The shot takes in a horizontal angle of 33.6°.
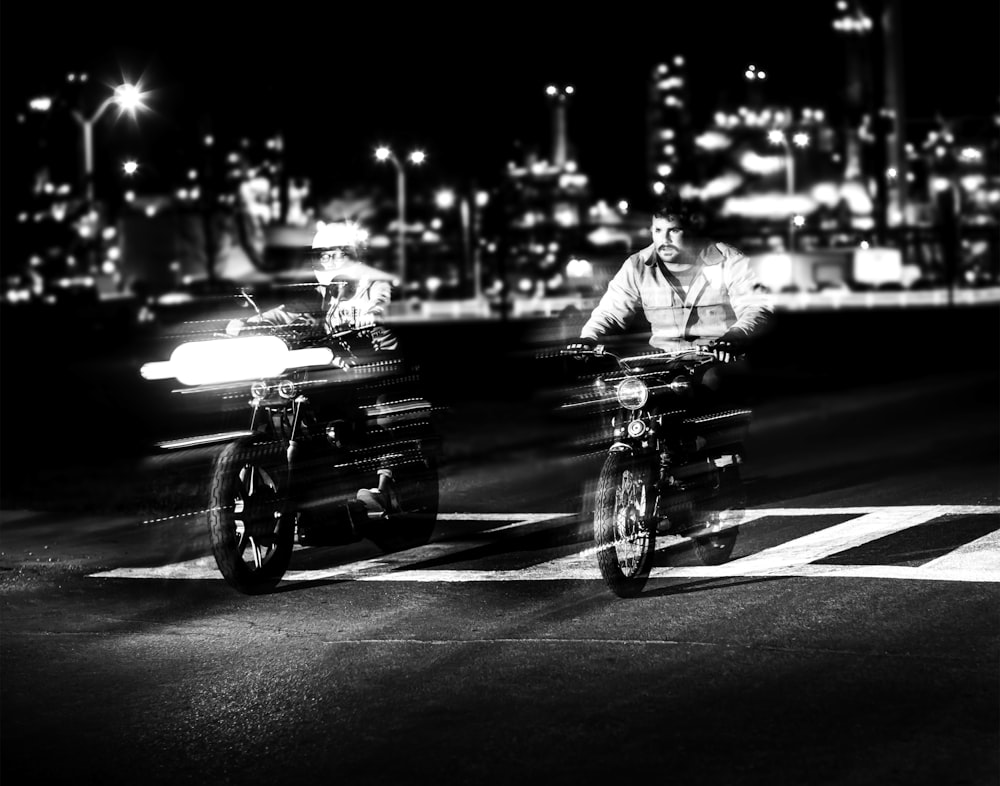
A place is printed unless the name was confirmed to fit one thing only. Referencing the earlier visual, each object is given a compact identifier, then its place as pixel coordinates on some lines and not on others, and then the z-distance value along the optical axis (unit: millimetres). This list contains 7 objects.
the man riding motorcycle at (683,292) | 8930
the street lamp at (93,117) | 43281
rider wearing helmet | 9398
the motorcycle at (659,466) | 8195
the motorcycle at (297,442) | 8453
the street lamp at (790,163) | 67481
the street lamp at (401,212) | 66250
